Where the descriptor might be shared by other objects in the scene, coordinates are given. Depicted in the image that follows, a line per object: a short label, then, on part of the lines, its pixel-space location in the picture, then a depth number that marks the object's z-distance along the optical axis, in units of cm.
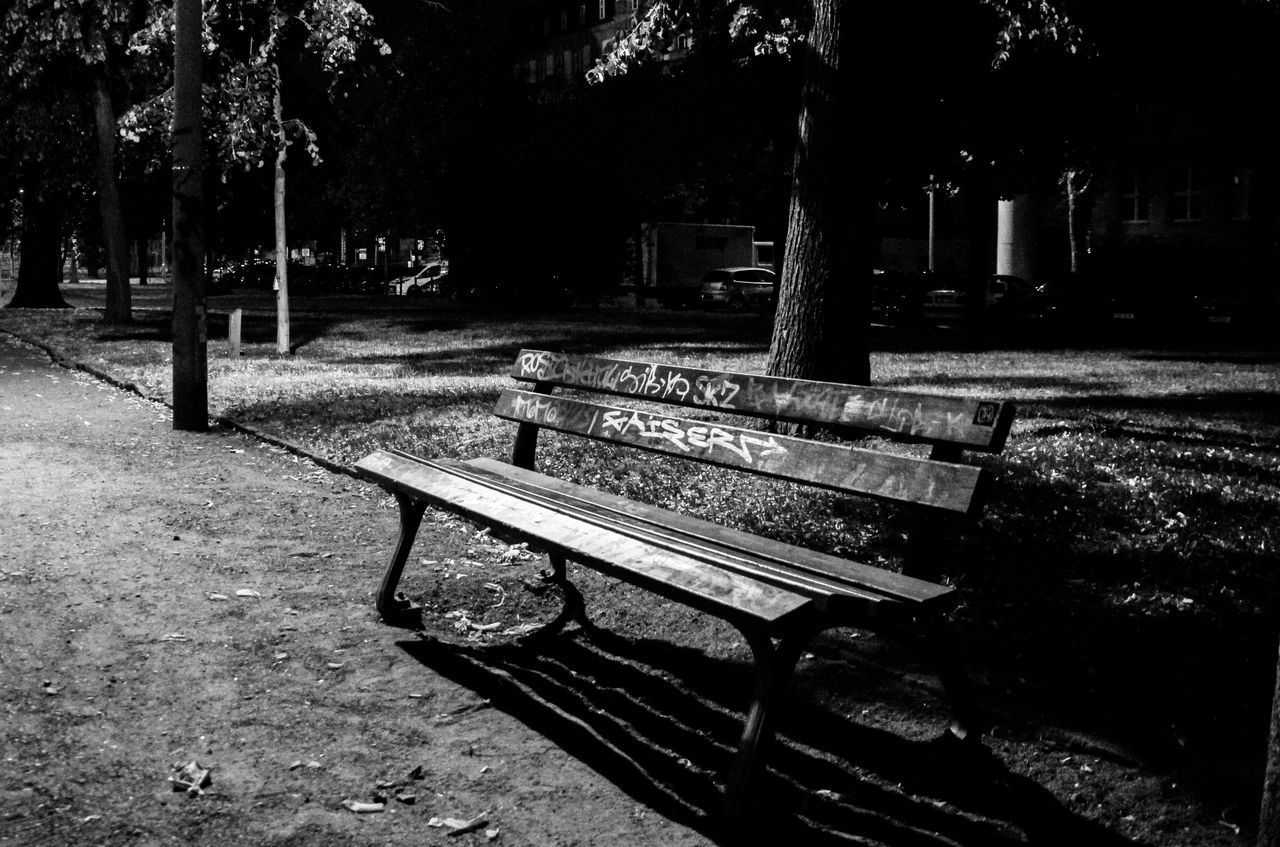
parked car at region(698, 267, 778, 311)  4459
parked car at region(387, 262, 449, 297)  5869
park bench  349
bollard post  1927
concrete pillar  4738
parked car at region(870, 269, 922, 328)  3384
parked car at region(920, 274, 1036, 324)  3406
